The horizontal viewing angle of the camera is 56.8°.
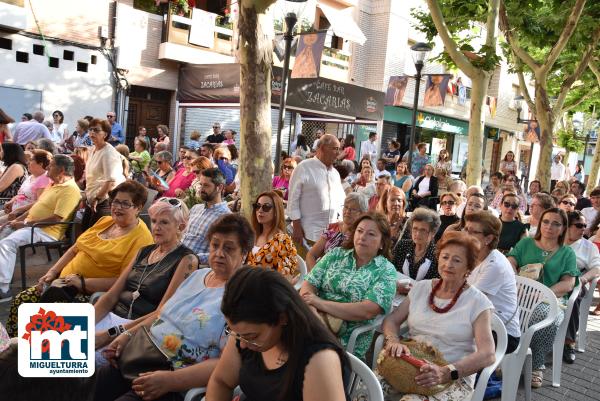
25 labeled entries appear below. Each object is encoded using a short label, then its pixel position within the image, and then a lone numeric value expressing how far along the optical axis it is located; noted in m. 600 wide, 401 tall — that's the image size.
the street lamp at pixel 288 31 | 8.12
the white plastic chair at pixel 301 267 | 4.45
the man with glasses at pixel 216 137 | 13.45
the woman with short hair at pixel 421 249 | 4.38
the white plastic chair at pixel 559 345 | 4.82
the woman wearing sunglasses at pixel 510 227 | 5.96
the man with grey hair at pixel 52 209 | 5.70
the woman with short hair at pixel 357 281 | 3.45
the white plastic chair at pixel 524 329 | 3.85
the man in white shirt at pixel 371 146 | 15.29
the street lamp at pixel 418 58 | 10.94
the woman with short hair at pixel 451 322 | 2.98
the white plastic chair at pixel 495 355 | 3.10
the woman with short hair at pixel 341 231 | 4.80
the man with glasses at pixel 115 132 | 12.02
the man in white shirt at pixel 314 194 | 5.91
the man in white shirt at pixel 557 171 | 20.67
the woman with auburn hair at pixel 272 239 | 4.20
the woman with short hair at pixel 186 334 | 2.68
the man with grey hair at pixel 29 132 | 10.53
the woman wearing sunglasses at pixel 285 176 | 8.39
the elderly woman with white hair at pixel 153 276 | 3.45
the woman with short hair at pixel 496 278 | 3.88
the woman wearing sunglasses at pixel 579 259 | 5.55
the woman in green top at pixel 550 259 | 4.73
